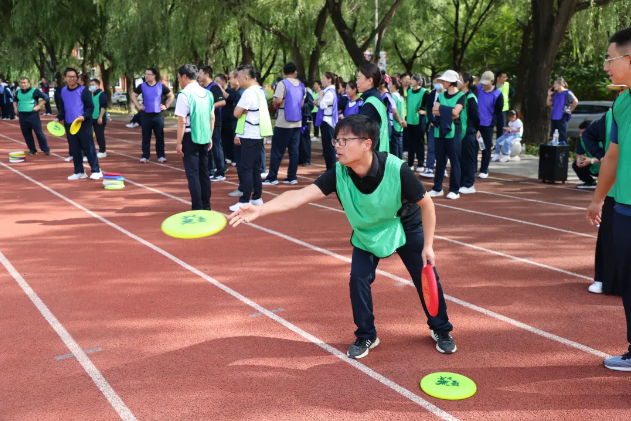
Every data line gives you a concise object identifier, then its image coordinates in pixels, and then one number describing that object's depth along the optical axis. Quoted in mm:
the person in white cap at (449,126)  10070
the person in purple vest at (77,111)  11867
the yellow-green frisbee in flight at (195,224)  4637
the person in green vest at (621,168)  3852
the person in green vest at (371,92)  7684
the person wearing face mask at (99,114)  14120
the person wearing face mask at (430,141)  12422
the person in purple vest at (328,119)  12570
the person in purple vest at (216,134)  12477
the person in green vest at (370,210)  3922
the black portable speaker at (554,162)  12367
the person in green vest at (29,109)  15742
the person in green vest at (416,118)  13586
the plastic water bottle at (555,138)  14227
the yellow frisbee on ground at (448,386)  3854
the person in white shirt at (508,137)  15523
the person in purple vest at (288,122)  11352
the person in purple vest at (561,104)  14867
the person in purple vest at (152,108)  14562
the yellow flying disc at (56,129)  14552
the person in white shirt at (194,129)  8594
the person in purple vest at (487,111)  13039
